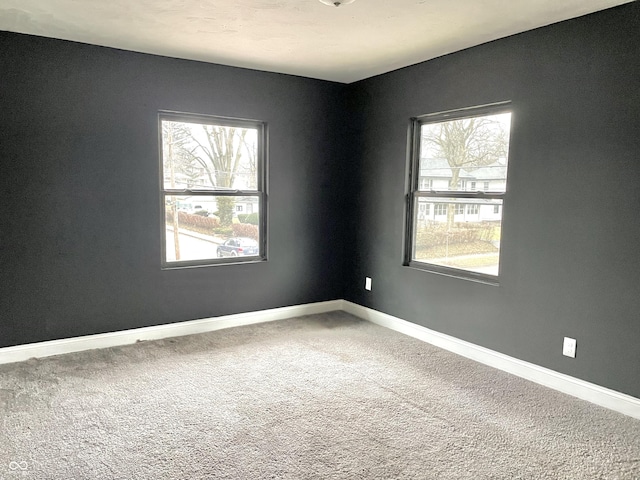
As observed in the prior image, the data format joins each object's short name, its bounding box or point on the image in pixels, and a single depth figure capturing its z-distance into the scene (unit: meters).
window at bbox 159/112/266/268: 3.99
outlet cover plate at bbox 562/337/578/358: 2.97
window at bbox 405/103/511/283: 3.47
